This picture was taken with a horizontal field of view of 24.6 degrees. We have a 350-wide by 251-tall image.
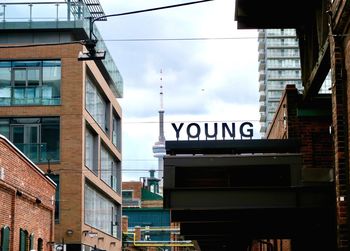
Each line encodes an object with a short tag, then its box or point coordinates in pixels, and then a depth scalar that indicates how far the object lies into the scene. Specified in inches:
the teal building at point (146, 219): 3107.8
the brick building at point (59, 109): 1766.7
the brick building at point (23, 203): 916.6
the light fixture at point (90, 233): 1798.7
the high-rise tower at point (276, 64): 6112.2
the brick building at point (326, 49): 600.1
